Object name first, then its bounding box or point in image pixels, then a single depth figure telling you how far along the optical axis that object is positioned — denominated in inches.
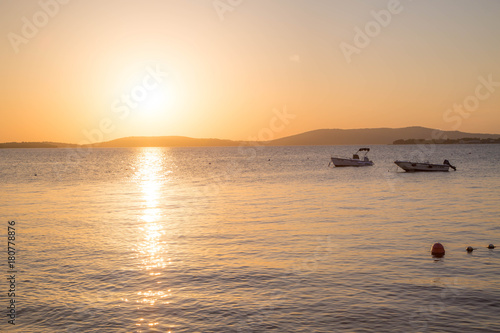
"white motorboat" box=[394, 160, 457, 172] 3026.6
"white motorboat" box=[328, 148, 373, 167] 3880.4
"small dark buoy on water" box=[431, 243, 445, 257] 793.6
